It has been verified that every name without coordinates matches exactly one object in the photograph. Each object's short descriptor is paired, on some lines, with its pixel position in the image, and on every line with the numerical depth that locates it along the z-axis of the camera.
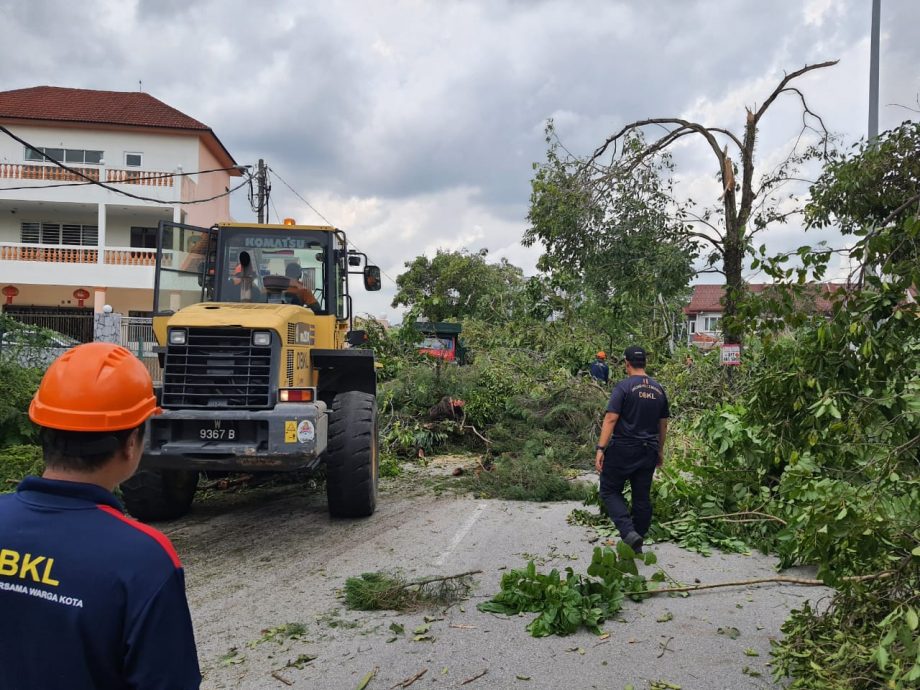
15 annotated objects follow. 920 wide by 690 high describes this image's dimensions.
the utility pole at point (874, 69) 11.52
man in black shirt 6.32
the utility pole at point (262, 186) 22.17
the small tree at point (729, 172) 14.23
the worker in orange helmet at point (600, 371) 13.48
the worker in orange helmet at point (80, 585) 1.57
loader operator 8.09
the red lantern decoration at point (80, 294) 28.09
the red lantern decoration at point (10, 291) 28.05
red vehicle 14.58
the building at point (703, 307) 54.03
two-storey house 28.22
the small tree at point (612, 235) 14.05
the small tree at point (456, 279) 39.06
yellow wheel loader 6.66
